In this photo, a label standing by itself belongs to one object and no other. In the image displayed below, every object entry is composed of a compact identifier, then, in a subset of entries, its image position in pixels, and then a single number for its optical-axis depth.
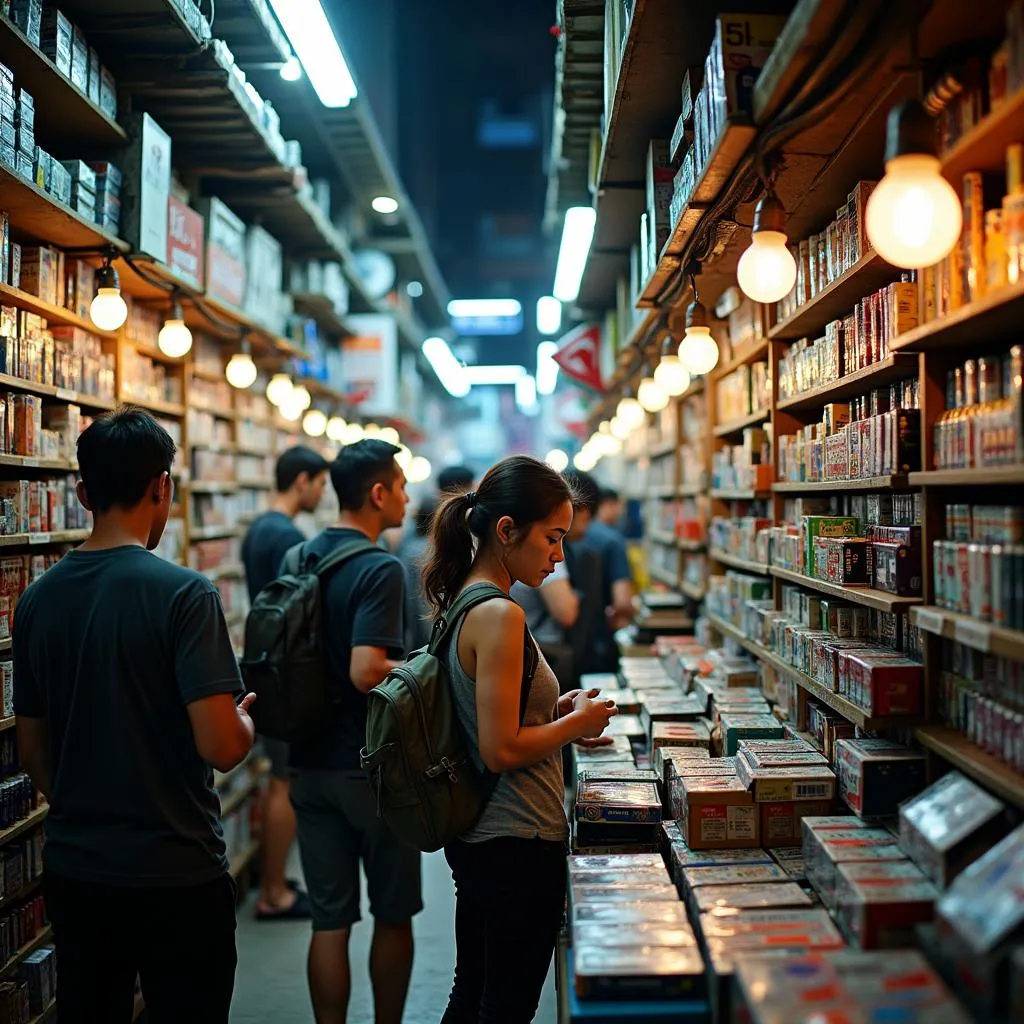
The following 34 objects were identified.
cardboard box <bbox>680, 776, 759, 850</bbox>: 2.67
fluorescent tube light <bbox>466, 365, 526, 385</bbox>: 22.38
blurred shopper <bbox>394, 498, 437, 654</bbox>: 2.81
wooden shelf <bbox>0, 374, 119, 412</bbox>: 3.41
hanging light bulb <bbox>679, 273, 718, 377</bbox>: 3.63
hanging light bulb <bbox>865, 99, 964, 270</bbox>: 1.78
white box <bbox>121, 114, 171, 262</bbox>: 4.09
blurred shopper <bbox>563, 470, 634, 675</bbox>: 6.64
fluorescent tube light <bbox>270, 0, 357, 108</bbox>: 3.75
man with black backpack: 3.22
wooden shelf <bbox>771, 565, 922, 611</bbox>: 2.46
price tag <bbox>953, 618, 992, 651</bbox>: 1.94
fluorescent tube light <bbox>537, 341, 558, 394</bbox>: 12.75
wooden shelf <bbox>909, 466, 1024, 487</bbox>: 1.87
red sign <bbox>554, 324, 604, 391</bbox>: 8.03
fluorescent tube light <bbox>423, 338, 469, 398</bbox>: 13.76
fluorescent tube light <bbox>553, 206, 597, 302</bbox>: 5.46
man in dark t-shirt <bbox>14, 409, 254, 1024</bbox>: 2.22
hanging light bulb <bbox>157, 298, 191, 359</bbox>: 4.58
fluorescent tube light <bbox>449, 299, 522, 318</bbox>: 18.25
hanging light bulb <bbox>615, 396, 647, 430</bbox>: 7.40
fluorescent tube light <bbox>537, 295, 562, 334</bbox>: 10.08
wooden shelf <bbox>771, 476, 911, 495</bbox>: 2.55
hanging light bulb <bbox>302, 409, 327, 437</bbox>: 8.35
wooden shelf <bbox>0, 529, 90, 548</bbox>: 3.33
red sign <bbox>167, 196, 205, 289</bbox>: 4.62
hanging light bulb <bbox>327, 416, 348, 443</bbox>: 9.36
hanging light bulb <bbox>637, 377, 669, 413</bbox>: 5.39
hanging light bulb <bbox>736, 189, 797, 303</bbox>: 2.47
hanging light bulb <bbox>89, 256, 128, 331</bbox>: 3.79
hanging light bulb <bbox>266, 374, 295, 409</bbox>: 6.70
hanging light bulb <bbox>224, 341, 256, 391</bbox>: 5.66
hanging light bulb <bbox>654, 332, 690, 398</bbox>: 4.48
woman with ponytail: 2.26
